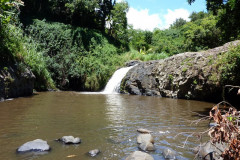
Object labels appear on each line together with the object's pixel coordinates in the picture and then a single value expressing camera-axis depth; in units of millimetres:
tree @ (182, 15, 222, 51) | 25367
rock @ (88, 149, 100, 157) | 4481
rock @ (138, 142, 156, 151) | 4862
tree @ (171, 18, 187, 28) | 52400
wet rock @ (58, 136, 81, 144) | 5053
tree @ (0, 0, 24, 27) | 4663
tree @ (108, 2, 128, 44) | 28578
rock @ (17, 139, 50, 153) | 4535
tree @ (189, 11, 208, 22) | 42750
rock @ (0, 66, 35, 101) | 11227
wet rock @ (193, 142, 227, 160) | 4385
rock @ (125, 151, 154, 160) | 4066
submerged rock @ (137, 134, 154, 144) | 5137
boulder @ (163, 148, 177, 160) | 4449
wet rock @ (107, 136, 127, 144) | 5307
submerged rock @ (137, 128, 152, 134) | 6100
